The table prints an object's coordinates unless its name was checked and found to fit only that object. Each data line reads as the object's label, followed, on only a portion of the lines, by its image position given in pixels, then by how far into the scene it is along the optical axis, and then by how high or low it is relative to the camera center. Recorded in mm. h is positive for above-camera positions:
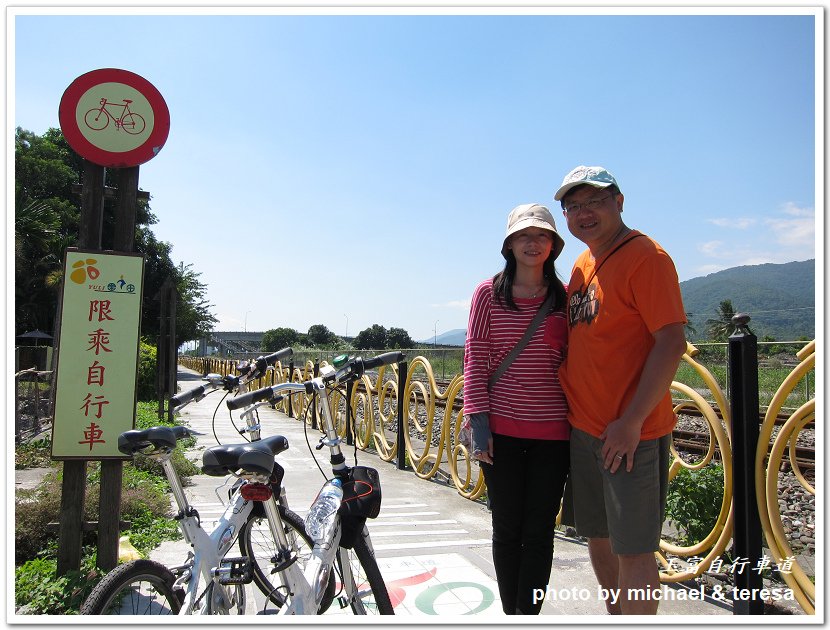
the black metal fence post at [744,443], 2691 -502
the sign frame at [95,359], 3322 -165
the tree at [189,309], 38219 +1374
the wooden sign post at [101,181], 3365 +865
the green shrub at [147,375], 14586 -1095
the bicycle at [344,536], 2369 -842
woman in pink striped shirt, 2461 -339
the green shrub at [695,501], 3600 -1023
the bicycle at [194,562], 2211 -863
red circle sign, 3473 +1227
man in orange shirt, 2184 -192
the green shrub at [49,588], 2947 -1312
